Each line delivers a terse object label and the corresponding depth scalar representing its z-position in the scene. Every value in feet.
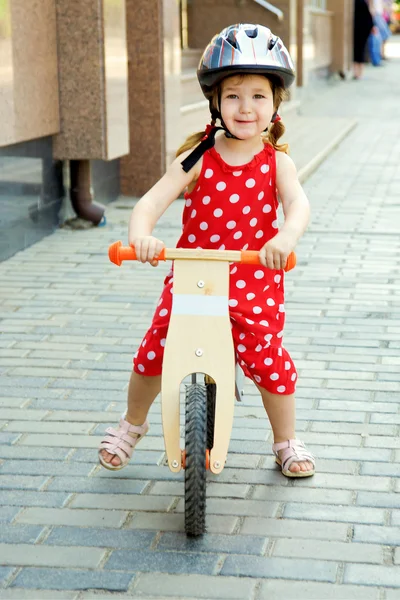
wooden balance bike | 14.60
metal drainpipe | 37.19
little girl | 15.55
